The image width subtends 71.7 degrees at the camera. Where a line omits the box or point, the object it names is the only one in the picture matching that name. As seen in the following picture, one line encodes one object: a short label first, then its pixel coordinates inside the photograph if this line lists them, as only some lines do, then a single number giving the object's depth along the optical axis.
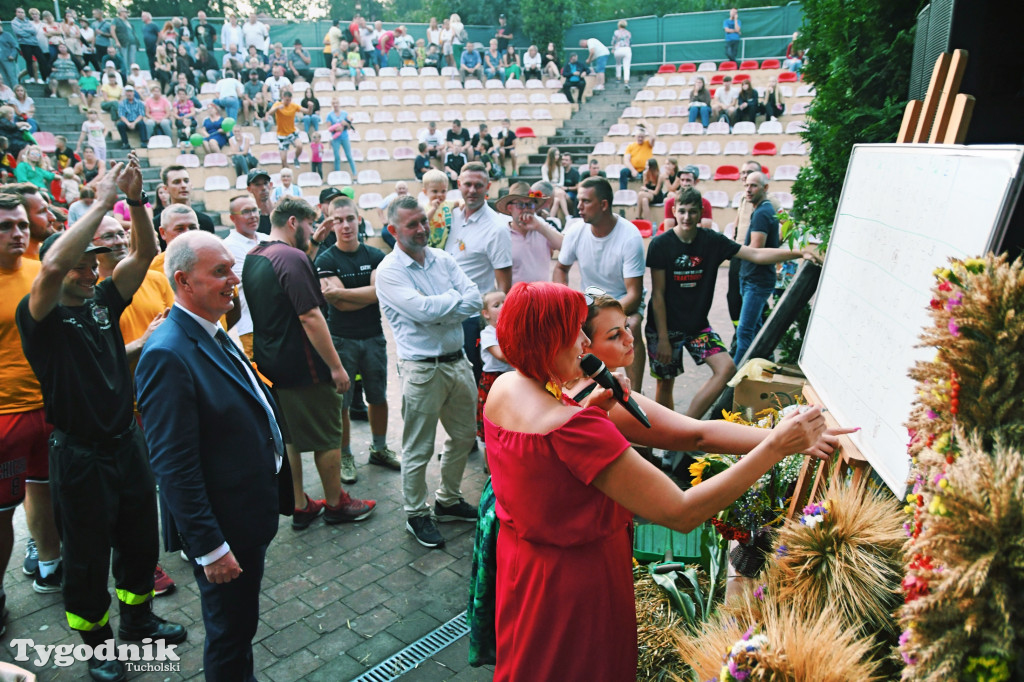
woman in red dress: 1.91
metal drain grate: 3.29
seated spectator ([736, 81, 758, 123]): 17.16
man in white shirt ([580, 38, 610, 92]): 23.30
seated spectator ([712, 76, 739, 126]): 17.23
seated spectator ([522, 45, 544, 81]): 22.83
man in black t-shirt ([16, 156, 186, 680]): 3.16
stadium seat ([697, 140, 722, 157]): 16.22
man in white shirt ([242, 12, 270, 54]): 20.67
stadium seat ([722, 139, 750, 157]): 15.95
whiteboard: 1.94
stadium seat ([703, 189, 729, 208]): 14.59
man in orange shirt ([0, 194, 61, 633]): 3.56
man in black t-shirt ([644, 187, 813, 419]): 5.21
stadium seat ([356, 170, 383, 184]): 15.97
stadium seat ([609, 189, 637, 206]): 14.93
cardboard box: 4.27
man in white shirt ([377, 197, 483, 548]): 4.29
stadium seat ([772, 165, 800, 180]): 14.55
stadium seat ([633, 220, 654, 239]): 13.20
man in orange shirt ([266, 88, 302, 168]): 16.48
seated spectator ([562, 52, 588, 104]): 22.11
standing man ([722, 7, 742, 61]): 22.78
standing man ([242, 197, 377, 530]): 4.27
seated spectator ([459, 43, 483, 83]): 22.14
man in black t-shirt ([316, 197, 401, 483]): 5.10
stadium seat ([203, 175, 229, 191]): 14.33
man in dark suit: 2.57
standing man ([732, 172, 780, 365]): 6.55
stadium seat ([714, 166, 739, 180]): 15.08
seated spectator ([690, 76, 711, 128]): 17.30
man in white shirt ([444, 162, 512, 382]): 5.46
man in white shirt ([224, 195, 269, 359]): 5.01
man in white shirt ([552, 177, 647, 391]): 5.22
